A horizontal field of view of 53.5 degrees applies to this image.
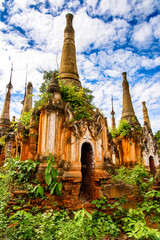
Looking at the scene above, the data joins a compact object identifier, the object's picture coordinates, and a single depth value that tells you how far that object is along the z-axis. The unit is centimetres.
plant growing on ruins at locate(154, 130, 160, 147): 2234
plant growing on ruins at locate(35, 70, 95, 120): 648
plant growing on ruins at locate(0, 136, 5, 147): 1150
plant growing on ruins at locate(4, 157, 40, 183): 502
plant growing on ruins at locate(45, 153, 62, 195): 296
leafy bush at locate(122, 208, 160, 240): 351
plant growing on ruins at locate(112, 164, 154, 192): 653
